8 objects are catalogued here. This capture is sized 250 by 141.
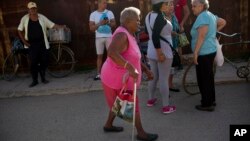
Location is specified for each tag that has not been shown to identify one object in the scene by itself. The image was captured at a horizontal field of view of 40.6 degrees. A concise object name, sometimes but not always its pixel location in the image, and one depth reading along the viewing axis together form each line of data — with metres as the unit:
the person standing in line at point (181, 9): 7.84
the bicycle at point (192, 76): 6.48
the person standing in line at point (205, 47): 5.14
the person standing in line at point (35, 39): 7.74
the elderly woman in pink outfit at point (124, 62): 4.17
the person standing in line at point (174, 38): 6.58
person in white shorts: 7.62
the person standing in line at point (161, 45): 5.09
